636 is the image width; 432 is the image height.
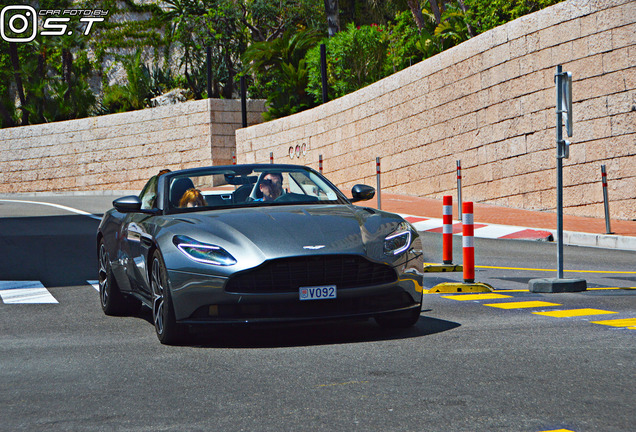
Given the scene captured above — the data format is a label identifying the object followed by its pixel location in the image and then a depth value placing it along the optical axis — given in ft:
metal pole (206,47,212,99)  130.41
